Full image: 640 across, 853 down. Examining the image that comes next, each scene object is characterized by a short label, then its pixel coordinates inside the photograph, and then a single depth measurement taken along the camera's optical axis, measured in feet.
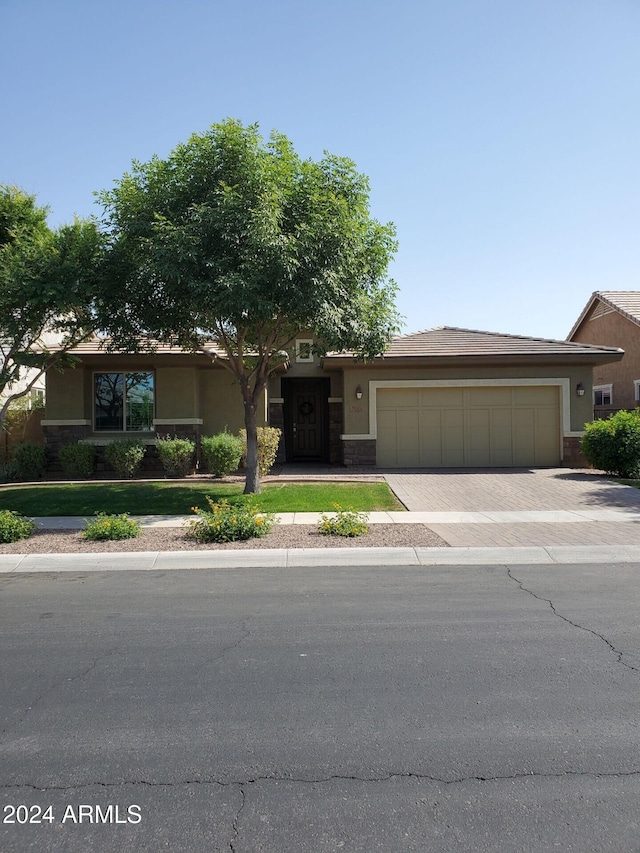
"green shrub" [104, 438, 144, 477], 56.54
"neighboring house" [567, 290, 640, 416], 81.00
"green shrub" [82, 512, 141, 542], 32.91
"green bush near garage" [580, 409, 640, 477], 52.44
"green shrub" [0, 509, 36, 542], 32.55
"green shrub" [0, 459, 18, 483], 56.39
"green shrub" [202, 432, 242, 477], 54.75
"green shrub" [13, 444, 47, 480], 57.11
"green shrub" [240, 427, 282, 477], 54.19
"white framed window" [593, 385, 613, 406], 87.56
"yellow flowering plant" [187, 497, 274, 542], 32.14
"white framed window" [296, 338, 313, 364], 65.43
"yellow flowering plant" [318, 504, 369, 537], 32.83
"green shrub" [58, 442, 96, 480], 57.26
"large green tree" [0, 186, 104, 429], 39.60
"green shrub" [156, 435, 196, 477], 56.29
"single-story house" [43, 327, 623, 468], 60.75
